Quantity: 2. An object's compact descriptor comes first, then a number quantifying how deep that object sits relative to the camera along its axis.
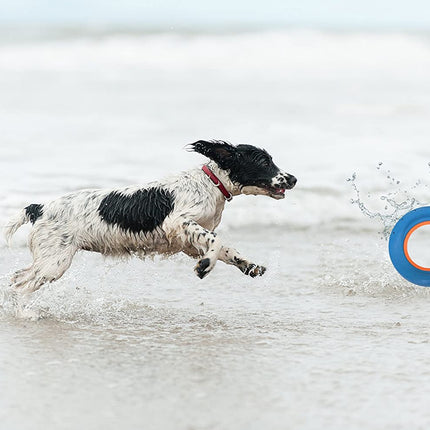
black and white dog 10.67
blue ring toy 11.62
